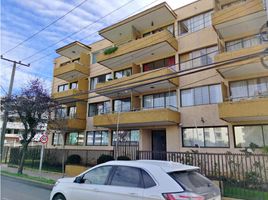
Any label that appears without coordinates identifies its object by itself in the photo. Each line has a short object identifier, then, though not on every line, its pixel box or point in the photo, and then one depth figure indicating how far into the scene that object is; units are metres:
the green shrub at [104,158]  15.37
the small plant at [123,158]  14.73
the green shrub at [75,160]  18.41
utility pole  18.50
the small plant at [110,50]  20.79
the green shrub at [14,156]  22.23
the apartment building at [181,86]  14.48
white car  4.64
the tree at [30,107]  16.83
